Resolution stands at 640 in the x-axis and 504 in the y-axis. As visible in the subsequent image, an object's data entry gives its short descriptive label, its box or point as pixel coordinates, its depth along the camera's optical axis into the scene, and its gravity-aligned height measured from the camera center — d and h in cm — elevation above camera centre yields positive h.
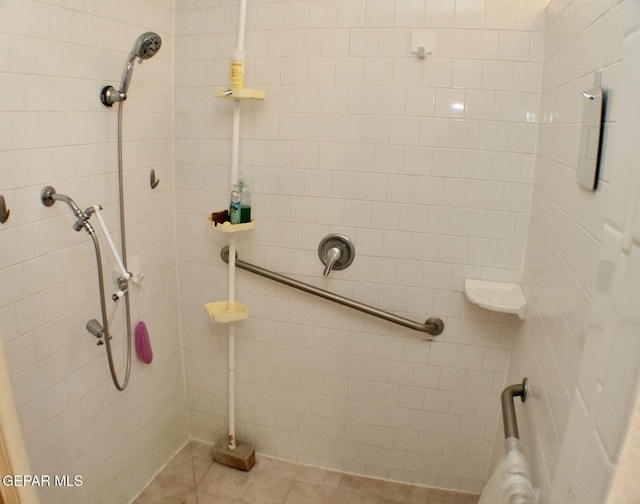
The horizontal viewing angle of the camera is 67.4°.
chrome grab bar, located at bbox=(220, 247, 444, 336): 190 -57
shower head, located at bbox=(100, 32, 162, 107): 151 +30
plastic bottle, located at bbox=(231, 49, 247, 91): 177 +32
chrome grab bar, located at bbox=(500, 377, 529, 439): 123 -66
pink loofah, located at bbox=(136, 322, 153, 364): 192 -75
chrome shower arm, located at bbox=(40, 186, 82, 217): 146 -14
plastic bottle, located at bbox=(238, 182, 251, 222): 191 -18
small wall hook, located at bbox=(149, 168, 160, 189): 194 -10
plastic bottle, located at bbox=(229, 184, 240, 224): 187 -19
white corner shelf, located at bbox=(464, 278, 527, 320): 167 -47
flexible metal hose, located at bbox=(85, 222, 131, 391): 152 -59
